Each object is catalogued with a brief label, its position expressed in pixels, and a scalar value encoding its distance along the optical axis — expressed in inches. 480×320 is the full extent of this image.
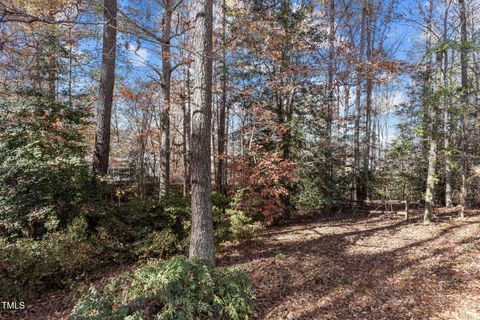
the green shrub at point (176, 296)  106.0
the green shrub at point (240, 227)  227.6
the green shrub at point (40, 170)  187.2
